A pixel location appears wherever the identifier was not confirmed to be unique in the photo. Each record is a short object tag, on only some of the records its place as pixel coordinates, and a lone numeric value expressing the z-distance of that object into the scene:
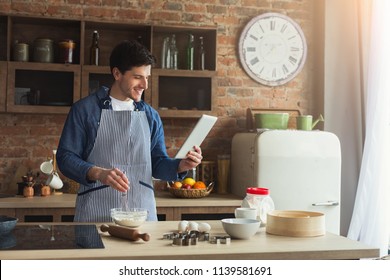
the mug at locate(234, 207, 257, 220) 2.26
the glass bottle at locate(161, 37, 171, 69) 4.24
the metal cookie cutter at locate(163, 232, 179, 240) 2.07
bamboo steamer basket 2.18
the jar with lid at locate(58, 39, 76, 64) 4.02
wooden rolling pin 1.97
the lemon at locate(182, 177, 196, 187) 4.03
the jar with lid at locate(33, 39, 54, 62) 3.99
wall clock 4.57
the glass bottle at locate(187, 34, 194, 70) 4.28
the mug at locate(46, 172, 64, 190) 3.88
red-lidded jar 2.35
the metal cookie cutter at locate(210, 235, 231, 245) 2.00
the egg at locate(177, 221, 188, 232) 2.19
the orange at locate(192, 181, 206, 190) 3.99
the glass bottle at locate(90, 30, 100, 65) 4.11
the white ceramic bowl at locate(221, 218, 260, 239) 2.07
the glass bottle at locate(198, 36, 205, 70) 4.29
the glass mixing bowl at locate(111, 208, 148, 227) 2.22
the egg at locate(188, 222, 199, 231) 2.20
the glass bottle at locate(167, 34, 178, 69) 4.26
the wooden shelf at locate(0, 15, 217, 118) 3.94
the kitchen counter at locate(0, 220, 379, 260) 1.77
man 2.64
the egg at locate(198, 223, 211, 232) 2.20
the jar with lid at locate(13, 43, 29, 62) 3.96
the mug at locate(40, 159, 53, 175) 3.97
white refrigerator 3.89
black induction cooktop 1.87
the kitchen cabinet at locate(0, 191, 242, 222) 3.53
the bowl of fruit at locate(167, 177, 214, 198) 3.91
